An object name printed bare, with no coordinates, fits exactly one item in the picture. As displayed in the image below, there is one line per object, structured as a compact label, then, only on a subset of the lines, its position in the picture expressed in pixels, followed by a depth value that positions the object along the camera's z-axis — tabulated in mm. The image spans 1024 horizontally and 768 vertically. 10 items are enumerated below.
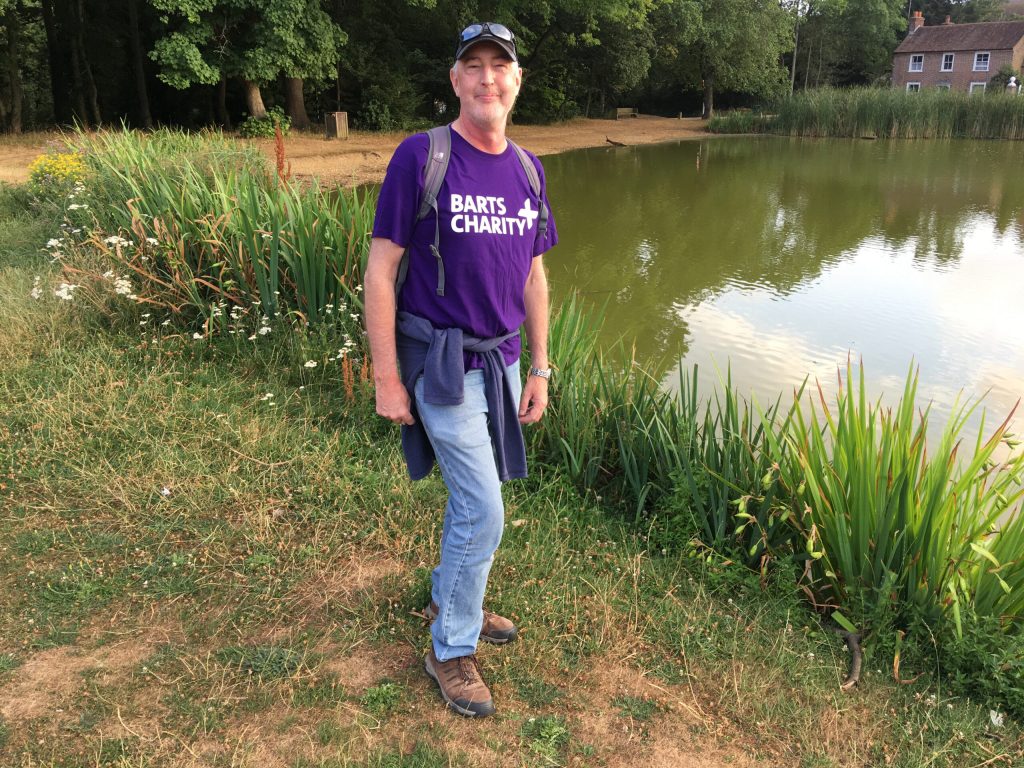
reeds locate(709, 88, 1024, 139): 29250
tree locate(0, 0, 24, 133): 21409
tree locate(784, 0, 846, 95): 50781
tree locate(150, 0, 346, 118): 18359
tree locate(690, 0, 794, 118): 38812
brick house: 49719
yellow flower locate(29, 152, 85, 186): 7961
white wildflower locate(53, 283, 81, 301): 4824
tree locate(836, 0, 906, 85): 51969
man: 2143
